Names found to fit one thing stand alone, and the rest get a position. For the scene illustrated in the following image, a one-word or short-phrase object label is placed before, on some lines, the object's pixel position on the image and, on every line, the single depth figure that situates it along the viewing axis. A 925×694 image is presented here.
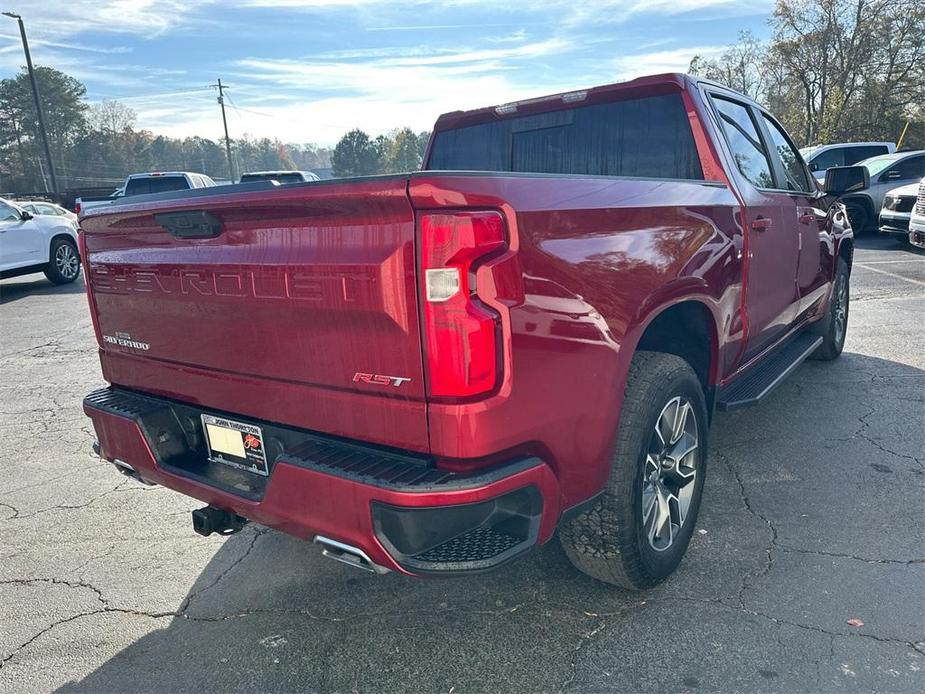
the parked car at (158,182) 14.78
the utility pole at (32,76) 29.47
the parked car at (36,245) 11.29
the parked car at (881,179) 13.53
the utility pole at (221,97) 65.94
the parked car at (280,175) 12.82
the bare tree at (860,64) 32.62
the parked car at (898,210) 11.87
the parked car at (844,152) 16.70
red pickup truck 1.81
